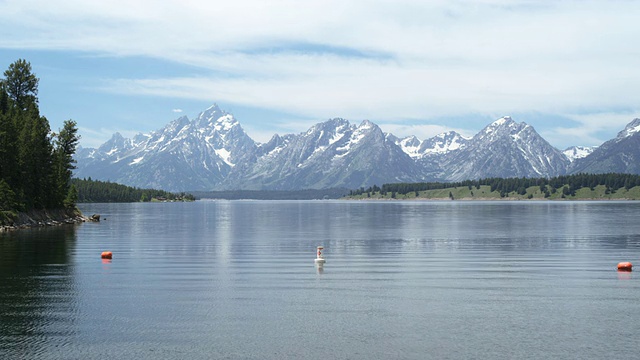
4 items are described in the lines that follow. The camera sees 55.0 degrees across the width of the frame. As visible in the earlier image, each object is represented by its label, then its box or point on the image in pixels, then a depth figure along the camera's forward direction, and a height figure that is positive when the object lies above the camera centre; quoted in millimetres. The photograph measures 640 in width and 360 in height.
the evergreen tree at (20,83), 171838 +33043
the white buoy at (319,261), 69206 -7044
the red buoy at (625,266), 63438 -7210
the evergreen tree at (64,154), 164875 +13306
